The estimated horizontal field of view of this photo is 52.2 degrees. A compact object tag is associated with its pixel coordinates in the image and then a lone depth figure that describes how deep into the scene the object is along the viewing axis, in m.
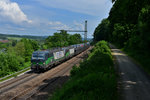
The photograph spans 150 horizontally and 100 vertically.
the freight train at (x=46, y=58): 23.19
